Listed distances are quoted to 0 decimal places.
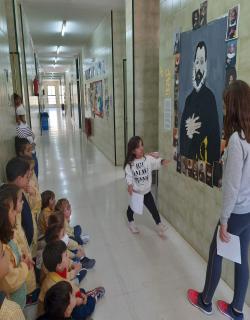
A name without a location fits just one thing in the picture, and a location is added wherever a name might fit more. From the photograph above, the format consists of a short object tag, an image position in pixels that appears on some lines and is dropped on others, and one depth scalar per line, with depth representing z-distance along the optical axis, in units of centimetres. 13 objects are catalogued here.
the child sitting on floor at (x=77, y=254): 279
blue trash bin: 1349
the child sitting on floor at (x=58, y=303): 180
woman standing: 171
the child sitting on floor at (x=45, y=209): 299
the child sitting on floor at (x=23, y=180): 235
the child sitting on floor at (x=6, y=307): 124
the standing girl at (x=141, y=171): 329
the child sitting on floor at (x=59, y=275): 204
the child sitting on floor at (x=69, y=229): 308
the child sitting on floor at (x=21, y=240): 195
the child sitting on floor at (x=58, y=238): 250
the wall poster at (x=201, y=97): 238
